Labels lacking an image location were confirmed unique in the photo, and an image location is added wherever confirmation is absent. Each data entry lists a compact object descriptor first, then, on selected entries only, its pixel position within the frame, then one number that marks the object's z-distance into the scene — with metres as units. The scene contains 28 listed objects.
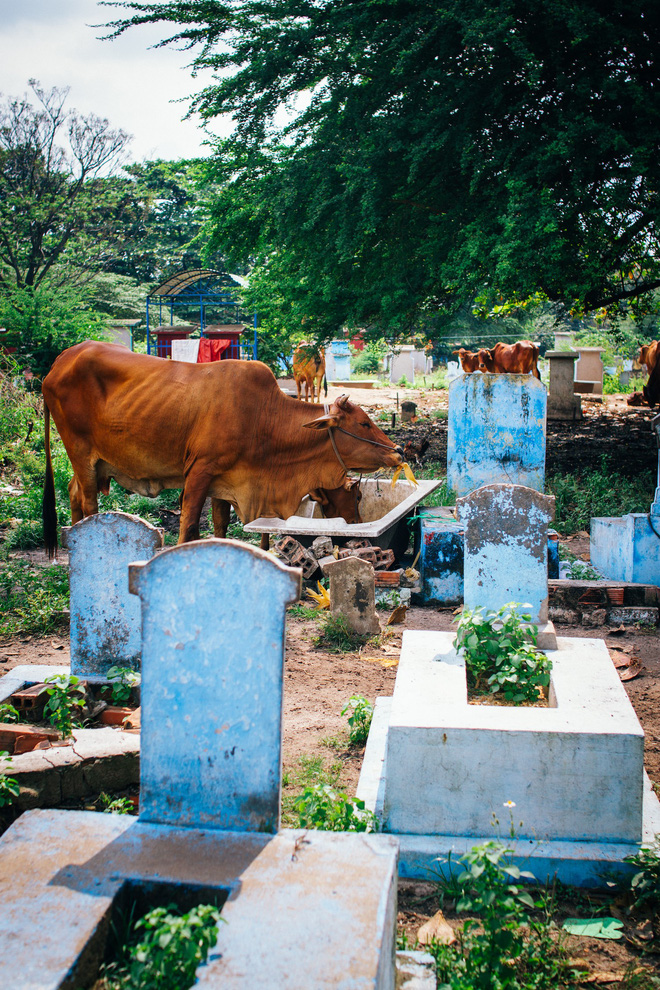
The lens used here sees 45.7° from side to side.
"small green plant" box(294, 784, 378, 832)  3.10
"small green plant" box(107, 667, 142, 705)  4.14
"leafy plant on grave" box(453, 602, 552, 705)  3.81
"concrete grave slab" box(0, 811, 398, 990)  1.91
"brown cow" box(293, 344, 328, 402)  17.39
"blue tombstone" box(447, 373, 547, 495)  8.62
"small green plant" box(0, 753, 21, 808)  3.06
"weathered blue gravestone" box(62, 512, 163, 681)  4.25
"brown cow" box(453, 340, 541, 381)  9.95
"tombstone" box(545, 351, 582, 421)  17.03
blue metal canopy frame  19.47
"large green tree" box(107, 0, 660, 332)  9.64
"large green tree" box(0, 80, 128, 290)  21.92
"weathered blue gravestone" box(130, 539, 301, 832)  2.54
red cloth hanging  18.06
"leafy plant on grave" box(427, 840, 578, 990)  2.41
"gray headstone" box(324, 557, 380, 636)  6.09
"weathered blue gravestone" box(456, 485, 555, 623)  4.49
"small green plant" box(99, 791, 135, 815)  3.37
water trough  7.44
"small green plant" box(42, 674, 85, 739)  3.71
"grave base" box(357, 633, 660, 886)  3.16
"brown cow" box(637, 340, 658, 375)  17.23
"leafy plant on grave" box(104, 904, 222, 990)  1.92
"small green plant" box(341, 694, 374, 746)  4.29
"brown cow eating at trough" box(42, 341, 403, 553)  6.98
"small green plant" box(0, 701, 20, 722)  3.89
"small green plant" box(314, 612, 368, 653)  6.02
